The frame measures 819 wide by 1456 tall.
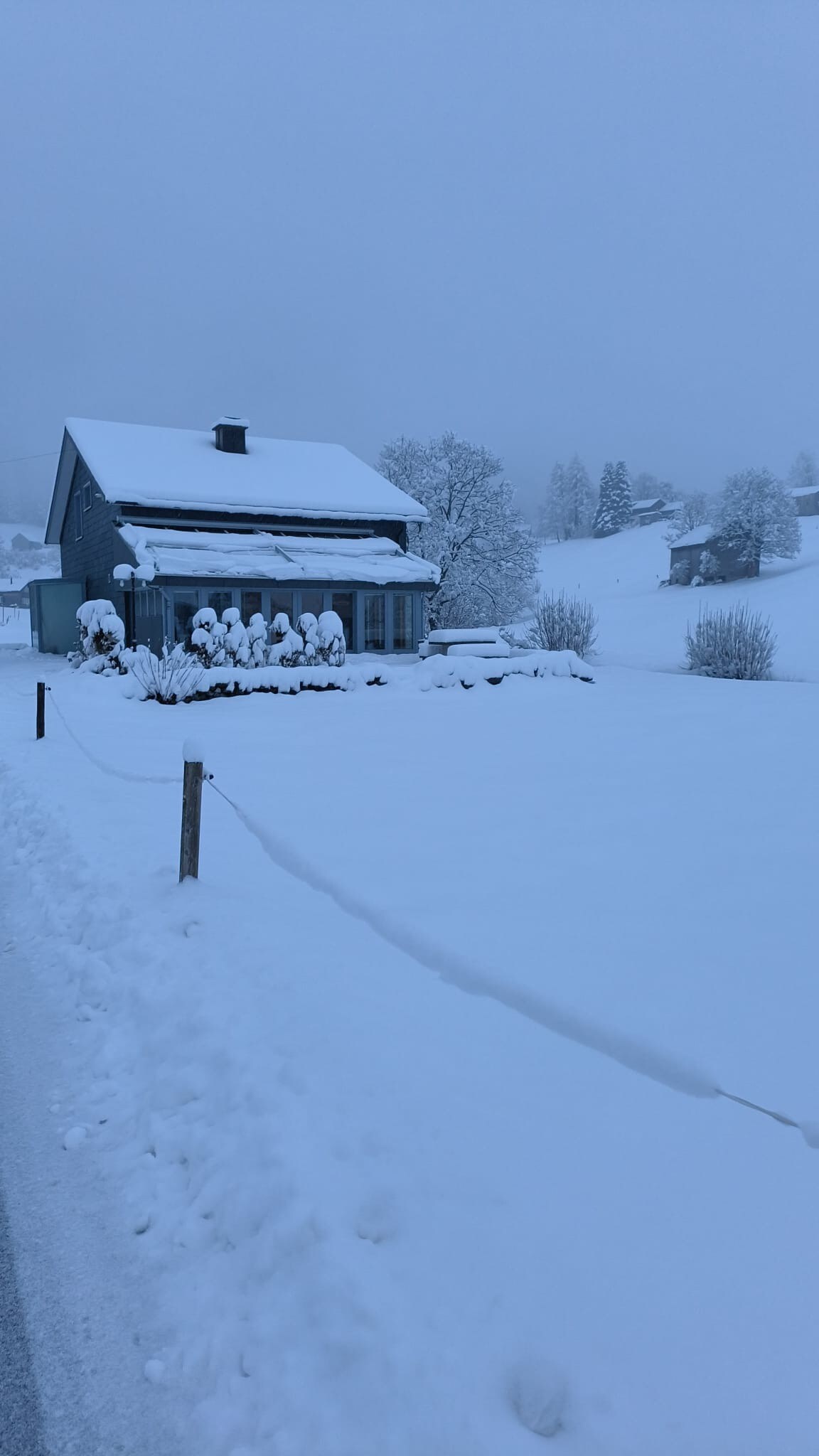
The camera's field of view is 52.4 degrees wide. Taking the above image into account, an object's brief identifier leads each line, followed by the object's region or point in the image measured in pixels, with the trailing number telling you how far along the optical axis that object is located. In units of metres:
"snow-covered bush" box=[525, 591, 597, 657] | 23.33
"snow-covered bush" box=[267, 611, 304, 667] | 16.95
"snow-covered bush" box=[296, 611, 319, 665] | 17.36
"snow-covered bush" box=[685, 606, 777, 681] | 19.75
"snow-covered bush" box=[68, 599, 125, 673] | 18.00
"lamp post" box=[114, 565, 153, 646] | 20.09
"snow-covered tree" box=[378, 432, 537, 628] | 32.56
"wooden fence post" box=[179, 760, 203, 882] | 5.42
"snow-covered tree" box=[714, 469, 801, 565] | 47.53
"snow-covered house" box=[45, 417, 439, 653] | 21.98
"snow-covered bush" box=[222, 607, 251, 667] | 16.62
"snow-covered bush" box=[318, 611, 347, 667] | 17.55
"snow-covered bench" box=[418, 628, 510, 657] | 21.69
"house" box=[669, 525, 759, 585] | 49.03
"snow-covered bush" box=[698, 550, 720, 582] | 48.66
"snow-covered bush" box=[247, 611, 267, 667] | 16.86
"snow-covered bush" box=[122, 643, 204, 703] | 14.57
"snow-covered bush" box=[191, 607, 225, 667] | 16.31
